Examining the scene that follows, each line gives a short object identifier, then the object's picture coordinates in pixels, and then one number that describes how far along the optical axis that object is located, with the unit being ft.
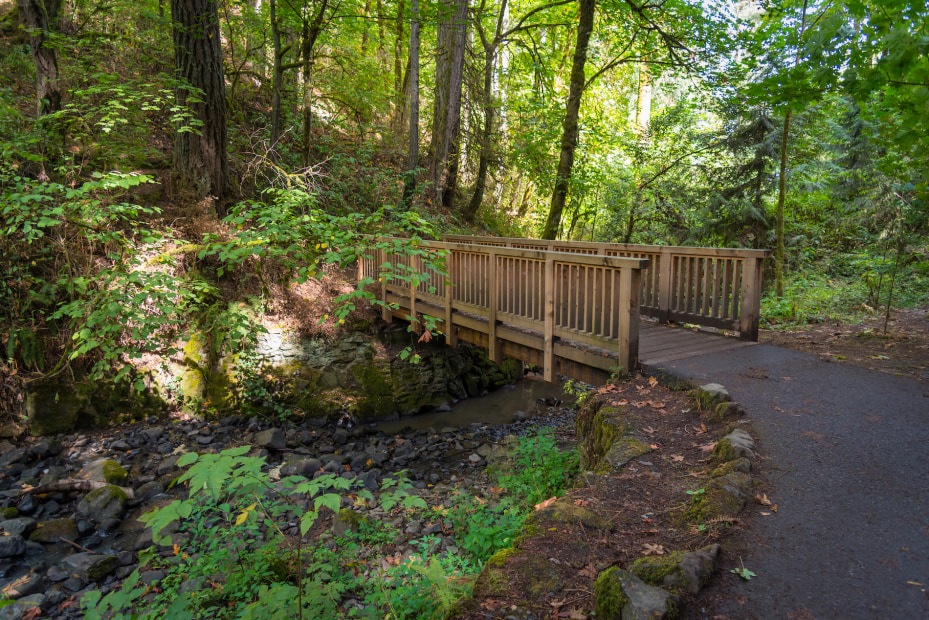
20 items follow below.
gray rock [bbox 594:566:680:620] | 6.97
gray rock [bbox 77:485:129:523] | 18.25
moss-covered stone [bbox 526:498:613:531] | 10.04
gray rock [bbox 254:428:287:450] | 24.58
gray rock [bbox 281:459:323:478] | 21.83
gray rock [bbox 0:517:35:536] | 16.58
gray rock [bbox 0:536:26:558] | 15.79
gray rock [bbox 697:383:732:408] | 14.65
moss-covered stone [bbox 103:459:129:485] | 20.34
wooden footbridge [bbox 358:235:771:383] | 18.11
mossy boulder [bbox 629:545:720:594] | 7.62
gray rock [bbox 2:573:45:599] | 13.87
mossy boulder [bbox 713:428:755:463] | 11.52
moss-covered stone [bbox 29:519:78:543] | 16.76
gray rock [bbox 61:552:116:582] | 15.08
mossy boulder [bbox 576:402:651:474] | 12.96
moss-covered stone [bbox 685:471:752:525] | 9.54
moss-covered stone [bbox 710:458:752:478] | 10.89
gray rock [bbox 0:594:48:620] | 13.07
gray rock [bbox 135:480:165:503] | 19.83
